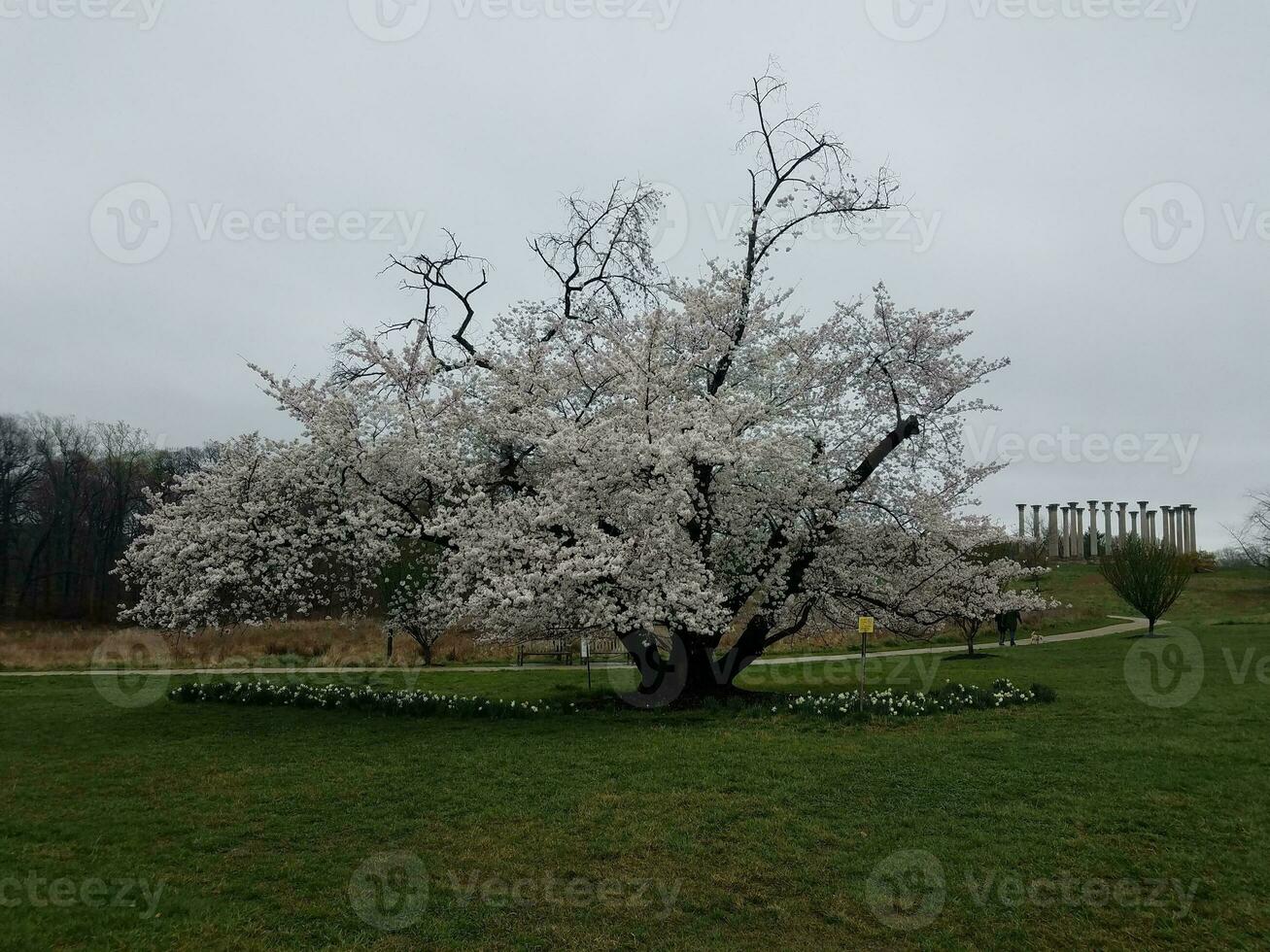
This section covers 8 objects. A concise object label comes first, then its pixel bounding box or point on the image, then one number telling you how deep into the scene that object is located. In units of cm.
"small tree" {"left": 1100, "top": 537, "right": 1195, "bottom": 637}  2916
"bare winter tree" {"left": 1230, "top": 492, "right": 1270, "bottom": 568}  4947
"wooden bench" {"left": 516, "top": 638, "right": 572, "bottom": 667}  2578
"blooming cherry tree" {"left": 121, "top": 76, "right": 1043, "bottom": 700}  1246
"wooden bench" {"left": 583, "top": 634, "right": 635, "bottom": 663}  2738
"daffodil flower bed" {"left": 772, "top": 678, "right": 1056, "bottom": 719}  1299
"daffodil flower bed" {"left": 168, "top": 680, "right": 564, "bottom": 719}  1394
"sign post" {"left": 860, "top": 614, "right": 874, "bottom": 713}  1209
